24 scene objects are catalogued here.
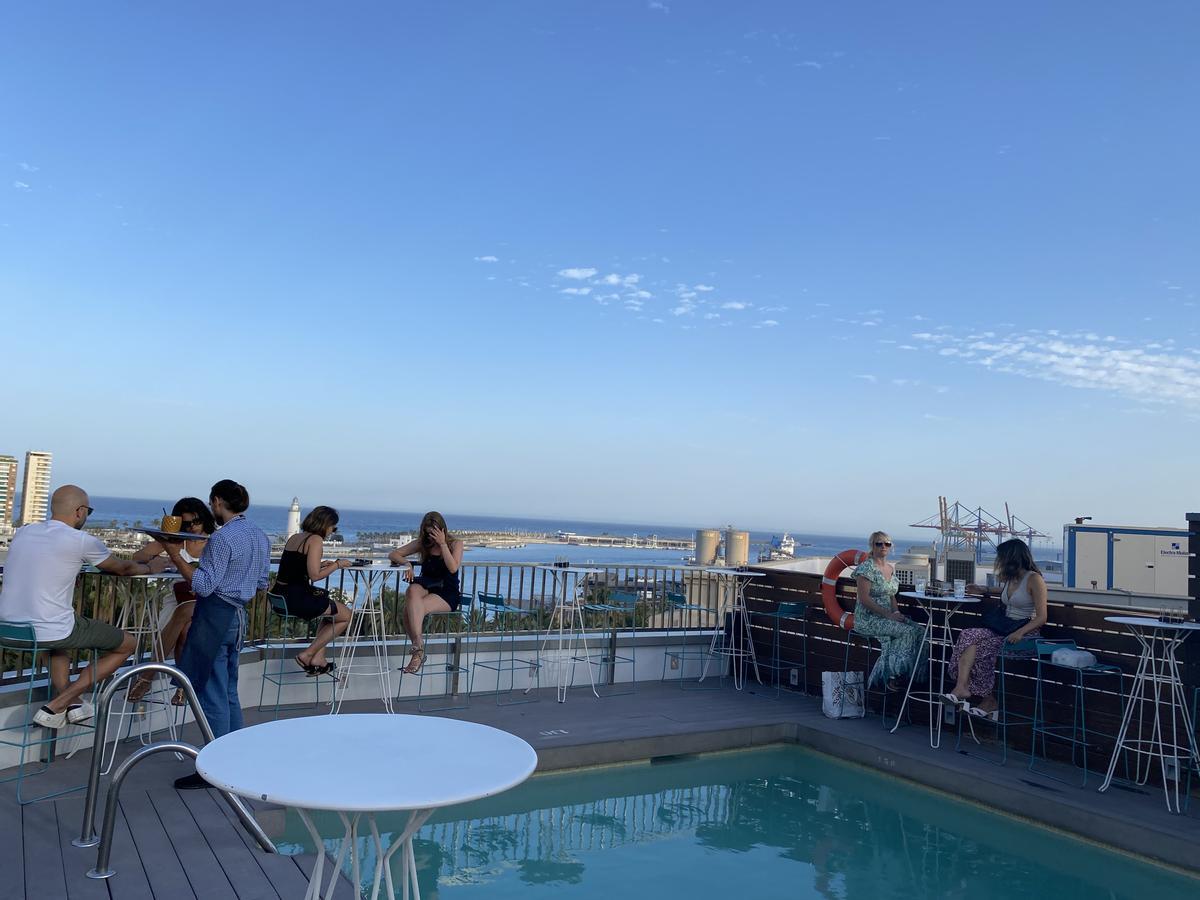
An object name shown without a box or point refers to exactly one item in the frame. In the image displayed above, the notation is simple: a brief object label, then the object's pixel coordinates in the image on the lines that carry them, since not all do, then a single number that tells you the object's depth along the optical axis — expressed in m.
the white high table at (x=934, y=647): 5.92
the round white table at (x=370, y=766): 1.61
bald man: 3.70
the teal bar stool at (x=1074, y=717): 5.17
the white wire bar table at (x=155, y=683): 4.62
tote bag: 6.68
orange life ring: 6.84
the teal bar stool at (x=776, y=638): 7.25
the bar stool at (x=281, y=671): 5.89
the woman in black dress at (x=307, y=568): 5.27
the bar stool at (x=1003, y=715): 5.41
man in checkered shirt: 4.00
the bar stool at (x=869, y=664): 6.86
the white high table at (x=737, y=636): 7.92
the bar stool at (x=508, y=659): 6.84
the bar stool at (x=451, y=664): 6.61
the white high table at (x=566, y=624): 7.00
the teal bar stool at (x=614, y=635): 7.23
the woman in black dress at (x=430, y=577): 6.02
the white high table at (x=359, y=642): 5.98
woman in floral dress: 6.34
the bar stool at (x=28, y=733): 3.50
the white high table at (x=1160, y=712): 4.69
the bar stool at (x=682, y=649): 7.74
